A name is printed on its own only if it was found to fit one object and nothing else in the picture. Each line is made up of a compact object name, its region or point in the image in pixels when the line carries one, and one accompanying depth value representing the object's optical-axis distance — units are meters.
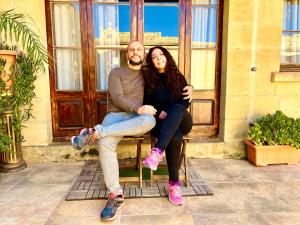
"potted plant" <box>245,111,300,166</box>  2.91
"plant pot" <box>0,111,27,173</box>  2.71
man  2.08
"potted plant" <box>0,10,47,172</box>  2.55
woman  2.10
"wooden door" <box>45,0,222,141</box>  3.11
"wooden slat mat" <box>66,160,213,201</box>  2.28
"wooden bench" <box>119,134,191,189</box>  2.37
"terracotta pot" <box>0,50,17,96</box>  2.53
